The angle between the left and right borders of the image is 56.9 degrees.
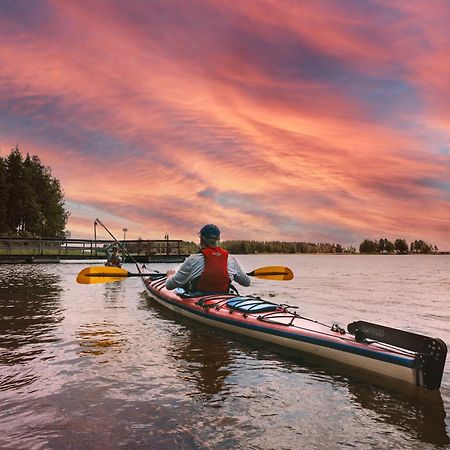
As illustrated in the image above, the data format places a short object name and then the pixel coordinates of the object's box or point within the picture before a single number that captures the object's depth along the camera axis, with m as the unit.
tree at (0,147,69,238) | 60.25
